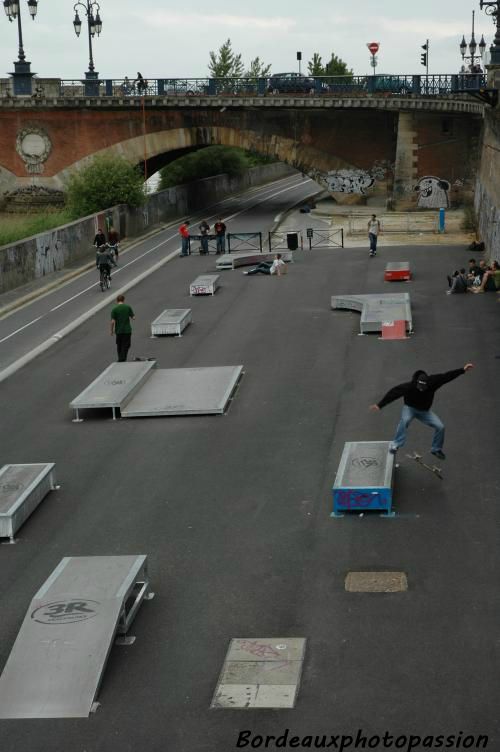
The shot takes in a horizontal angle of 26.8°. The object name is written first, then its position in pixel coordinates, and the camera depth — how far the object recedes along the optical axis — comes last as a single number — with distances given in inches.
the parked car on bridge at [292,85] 2456.9
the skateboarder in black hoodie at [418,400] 631.2
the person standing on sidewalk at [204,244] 1839.3
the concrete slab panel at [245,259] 1657.2
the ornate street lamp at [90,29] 2427.5
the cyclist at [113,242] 1769.2
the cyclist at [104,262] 1467.9
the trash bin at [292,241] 1798.8
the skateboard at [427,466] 655.1
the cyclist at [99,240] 1658.5
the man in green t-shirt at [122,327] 964.6
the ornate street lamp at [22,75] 2551.7
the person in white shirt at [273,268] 1555.1
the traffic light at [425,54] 2615.7
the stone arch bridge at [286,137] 2326.5
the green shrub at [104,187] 2127.2
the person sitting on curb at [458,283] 1318.9
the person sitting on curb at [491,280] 1316.4
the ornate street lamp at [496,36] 1760.1
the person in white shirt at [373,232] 1654.8
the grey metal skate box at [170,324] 1149.7
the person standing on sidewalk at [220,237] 1825.8
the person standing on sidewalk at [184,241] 1801.1
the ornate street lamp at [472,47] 2568.9
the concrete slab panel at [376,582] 510.0
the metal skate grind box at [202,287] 1416.1
